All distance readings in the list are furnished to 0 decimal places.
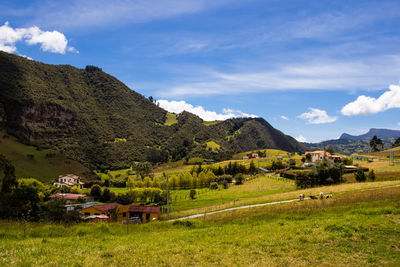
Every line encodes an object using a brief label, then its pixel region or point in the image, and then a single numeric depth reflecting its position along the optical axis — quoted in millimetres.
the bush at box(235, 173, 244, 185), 90625
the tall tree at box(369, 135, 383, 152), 165212
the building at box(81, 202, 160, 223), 50594
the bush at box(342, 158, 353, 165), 95481
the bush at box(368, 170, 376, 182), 51825
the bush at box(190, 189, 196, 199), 71312
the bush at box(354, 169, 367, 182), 53531
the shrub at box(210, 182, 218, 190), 86819
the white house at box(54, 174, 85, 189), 107750
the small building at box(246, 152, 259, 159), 194725
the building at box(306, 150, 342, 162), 128575
